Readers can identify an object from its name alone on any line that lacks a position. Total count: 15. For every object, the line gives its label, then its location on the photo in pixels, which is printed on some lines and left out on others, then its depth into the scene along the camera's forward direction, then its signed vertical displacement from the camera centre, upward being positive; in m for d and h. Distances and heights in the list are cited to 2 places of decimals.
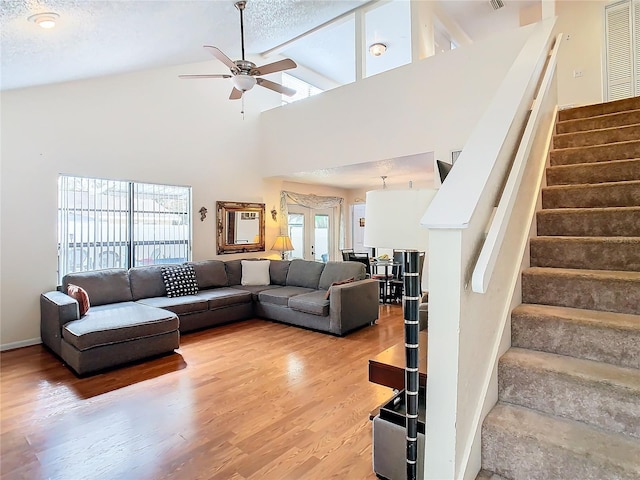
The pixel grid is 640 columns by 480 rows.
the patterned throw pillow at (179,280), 4.89 -0.59
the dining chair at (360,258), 6.45 -0.37
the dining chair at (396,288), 6.34 -0.93
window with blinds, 4.51 +0.22
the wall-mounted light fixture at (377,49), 6.41 +3.54
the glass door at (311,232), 7.89 +0.15
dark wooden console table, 1.78 -0.68
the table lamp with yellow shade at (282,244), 6.81 -0.10
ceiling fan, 3.34 +1.67
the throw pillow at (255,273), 5.81 -0.58
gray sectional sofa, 3.38 -0.83
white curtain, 7.35 +0.83
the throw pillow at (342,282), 4.57 -0.60
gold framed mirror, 6.23 +0.23
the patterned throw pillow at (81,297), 3.71 -0.63
